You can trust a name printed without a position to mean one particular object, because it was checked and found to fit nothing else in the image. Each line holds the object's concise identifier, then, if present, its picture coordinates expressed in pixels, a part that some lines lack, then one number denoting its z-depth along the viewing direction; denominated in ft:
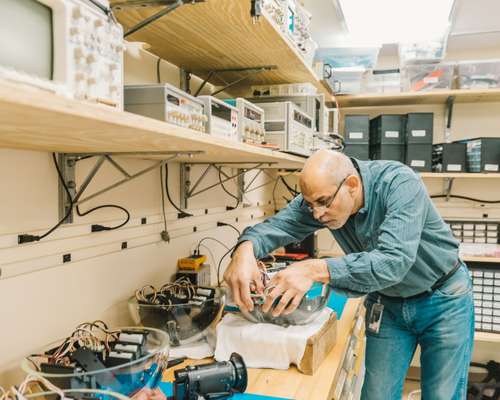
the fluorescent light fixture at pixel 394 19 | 7.34
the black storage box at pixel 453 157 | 9.63
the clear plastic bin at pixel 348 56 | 9.41
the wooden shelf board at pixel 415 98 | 9.45
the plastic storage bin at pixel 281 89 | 7.18
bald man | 4.06
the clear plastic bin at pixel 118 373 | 2.71
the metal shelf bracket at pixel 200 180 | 6.22
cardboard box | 4.00
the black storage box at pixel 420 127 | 9.46
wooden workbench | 3.70
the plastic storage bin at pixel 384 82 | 10.07
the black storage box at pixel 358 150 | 9.93
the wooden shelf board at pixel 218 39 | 3.93
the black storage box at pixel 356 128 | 9.90
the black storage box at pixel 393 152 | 9.75
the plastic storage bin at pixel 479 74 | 9.51
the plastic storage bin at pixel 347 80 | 9.82
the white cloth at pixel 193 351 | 4.35
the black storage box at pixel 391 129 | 9.70
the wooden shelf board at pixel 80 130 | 1.69
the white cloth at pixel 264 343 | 4.09
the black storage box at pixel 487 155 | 9.25
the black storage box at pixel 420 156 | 9.59
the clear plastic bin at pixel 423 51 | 9.24
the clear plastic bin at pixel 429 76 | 9.75
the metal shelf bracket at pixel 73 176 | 3.93
